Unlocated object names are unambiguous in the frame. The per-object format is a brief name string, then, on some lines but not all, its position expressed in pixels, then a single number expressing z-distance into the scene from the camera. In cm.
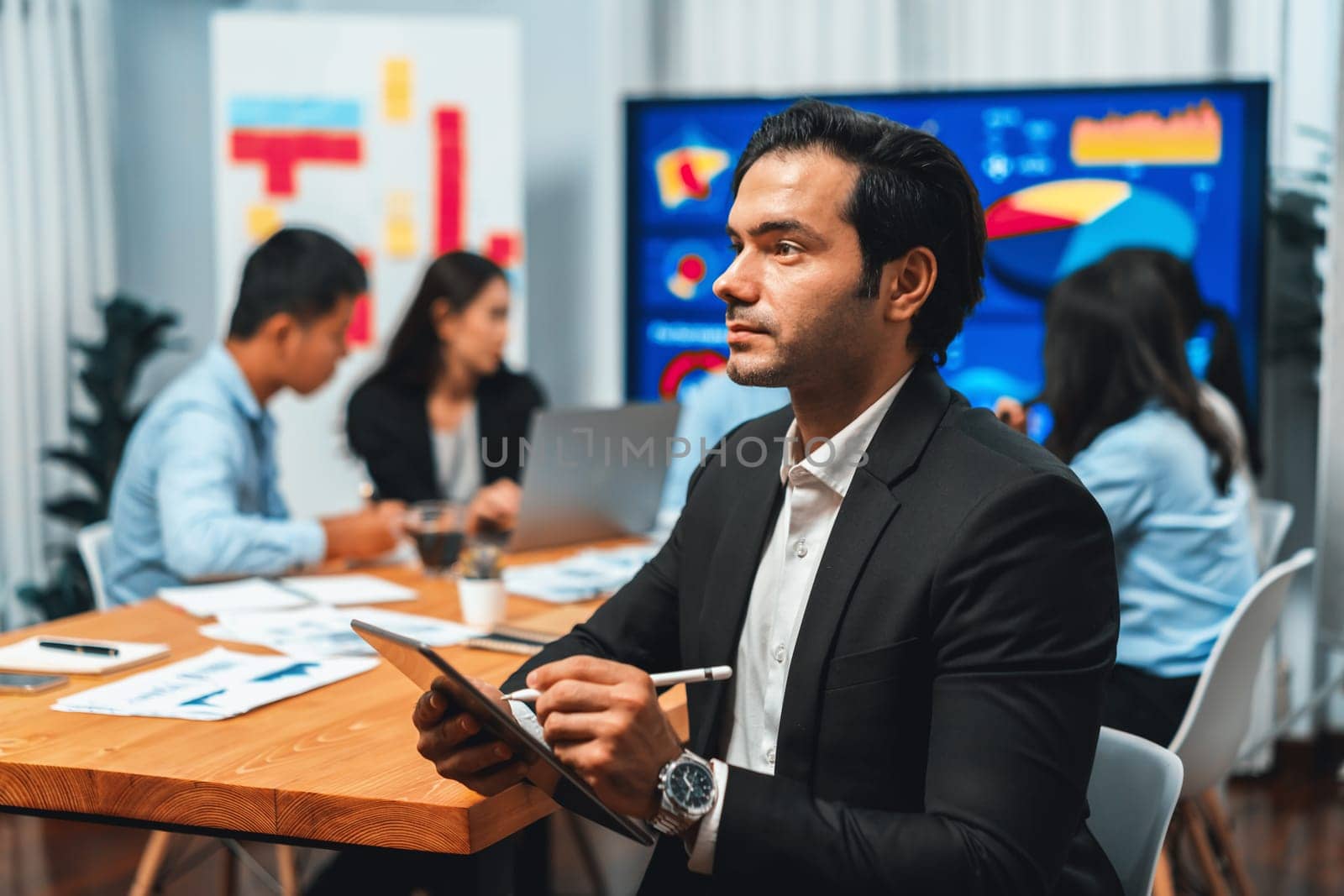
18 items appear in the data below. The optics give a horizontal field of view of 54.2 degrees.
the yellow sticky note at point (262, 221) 416
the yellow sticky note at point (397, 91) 416
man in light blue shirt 242
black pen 181
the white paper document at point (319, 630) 190
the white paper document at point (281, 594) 216
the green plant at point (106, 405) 405
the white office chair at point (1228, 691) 205
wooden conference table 129
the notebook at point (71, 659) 175
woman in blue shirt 240
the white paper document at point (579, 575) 230
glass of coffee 246
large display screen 364
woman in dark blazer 339
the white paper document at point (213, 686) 157
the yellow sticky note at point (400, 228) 418
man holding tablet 112
